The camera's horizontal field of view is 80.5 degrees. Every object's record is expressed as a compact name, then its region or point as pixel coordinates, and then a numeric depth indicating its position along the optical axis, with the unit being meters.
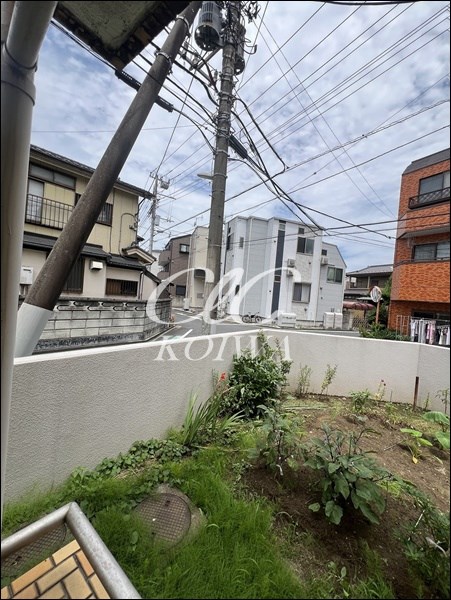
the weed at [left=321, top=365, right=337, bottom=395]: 4.71
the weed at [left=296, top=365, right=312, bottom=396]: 4.89
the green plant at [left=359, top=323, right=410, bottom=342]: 4.74
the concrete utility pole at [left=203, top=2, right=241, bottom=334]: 4.90
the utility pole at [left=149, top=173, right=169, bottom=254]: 16.52
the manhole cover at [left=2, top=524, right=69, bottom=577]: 1.50
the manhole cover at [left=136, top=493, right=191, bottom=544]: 1.79
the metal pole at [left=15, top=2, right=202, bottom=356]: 1.97
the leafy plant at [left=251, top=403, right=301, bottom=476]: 2.30
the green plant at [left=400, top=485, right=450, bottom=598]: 1.11
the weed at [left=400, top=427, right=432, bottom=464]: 2.32
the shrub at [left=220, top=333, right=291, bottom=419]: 3.79
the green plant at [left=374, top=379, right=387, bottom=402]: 4.21
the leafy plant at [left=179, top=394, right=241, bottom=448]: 2.93
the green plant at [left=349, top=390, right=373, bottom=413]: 3.95
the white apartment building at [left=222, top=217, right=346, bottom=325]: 20.50
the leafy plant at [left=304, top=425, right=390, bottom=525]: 1.65
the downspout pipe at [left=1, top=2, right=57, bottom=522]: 0.90
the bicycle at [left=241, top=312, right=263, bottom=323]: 19.36
